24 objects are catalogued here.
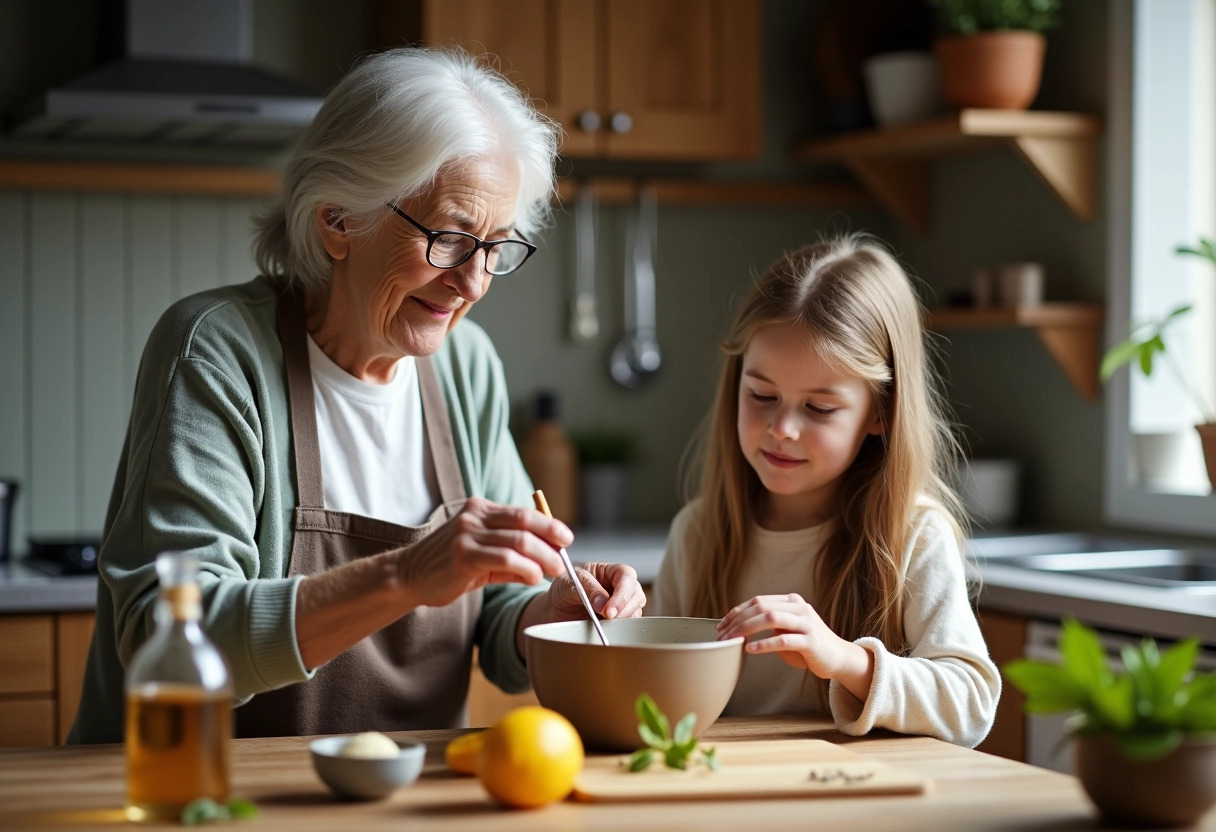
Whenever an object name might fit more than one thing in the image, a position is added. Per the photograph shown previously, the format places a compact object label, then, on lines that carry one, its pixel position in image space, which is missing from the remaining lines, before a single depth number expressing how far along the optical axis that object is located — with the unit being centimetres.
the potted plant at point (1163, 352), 233
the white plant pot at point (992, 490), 307
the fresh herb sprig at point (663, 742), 117
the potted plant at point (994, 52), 282
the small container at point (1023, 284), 291
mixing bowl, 121
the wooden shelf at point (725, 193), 331
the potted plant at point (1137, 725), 103
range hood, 262
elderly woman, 147
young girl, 154
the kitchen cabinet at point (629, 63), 298
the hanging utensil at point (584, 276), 335
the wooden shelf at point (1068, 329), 287
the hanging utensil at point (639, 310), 342
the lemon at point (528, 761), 107
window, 284
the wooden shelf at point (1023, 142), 283
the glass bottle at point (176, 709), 99
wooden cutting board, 112
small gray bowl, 109
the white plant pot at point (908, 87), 309
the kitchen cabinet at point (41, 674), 237
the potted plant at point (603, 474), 329
